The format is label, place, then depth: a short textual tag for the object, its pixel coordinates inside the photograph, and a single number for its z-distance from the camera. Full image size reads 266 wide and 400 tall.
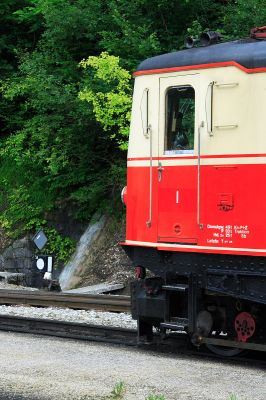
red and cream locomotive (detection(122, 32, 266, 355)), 12.62
